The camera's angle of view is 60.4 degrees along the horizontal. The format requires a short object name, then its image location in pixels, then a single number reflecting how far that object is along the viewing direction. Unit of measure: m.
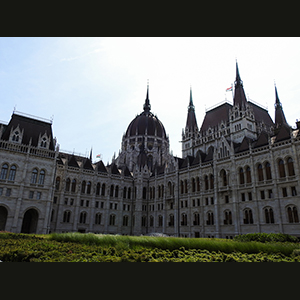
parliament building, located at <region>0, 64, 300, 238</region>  41.03
